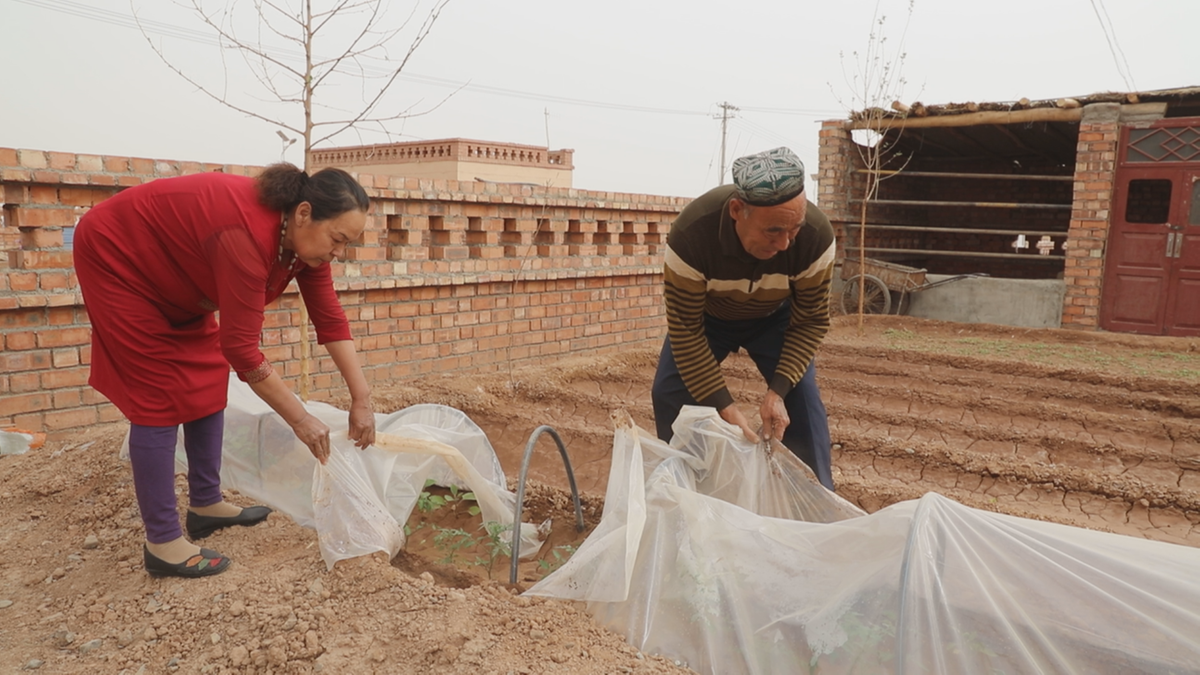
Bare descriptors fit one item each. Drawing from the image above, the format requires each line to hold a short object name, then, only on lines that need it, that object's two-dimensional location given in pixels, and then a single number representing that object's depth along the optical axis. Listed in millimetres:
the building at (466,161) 15815
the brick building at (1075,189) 8938
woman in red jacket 2203
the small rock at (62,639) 2299
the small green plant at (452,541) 2894
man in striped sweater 2289
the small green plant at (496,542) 2799
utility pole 30439
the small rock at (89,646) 2258
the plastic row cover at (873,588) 1626
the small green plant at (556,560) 2830
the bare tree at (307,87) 3740
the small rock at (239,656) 2113
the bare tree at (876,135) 9953
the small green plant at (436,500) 3184
